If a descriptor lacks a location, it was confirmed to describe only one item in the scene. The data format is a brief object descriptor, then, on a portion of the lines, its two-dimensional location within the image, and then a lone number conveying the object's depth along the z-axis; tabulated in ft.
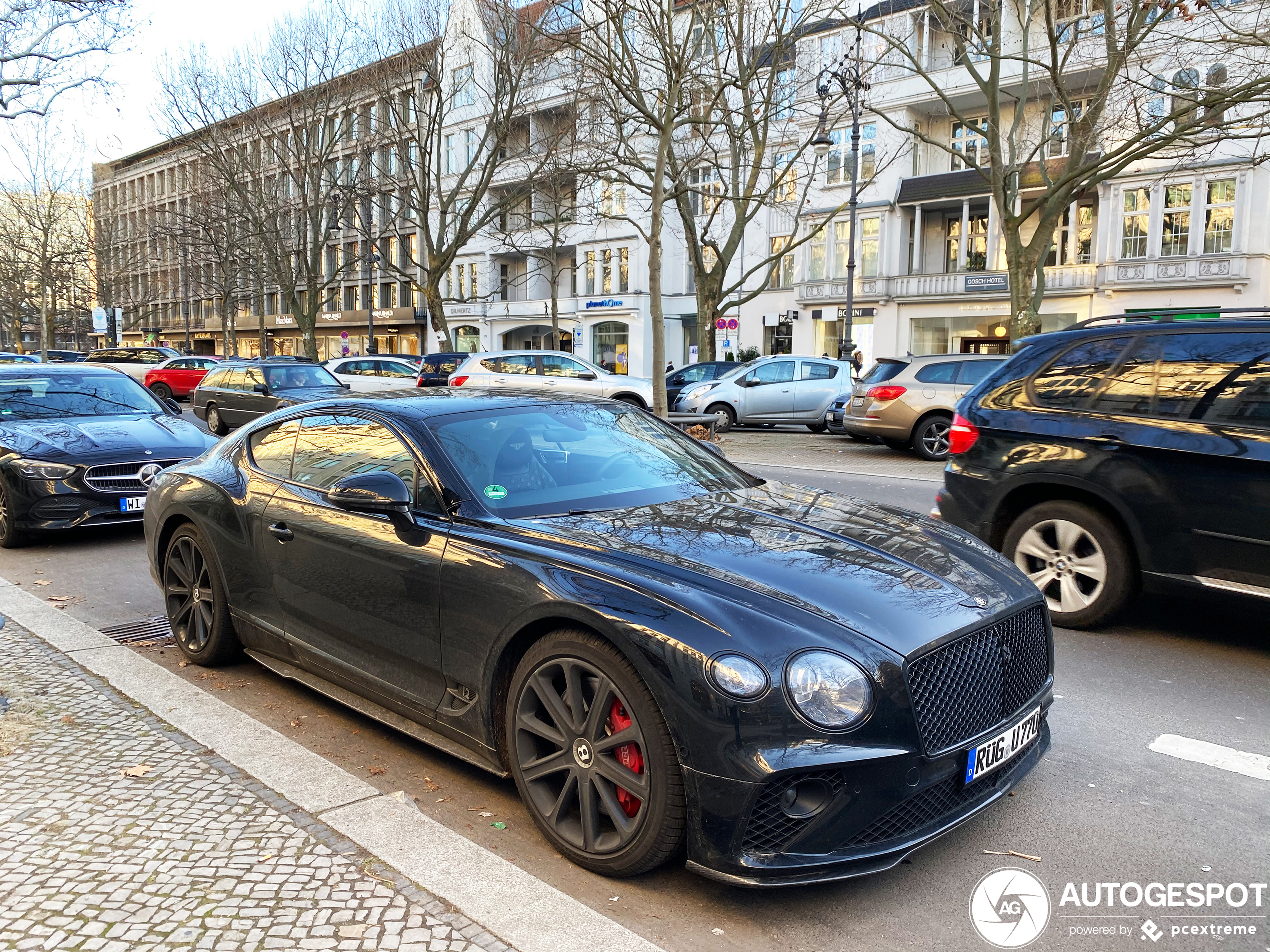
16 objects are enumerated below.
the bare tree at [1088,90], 52.11
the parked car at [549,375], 67.46
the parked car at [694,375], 73.36
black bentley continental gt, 8.69
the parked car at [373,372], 82.38
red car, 104.27
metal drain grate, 18.70
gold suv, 50.67
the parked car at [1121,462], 16.10
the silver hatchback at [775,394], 69.67
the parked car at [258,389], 61.77
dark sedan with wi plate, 26.25
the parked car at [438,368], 79.36
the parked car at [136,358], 111.75
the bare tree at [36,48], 58.23
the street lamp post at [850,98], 75.87
